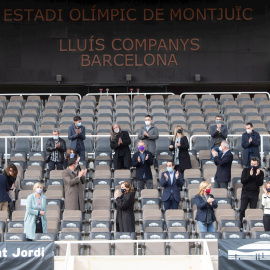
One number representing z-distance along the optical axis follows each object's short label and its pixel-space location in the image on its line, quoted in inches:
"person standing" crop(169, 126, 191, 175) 783.7
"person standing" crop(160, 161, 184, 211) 721.0
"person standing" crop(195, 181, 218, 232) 666.8
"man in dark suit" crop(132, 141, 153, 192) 761.6
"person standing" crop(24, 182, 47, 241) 653.3
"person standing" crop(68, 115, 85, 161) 798.3
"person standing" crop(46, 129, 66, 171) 784.3
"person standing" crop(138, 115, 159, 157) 801.6
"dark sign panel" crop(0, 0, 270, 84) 1115.9
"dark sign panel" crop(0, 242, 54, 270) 597.9
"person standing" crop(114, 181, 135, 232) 674.8
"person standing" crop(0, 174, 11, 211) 711.1
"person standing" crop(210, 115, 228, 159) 802.8
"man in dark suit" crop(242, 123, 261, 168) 783.7
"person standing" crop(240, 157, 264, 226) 711.1
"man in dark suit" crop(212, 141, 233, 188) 749.3
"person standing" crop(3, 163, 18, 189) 729.6
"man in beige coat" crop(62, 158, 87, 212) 717.9
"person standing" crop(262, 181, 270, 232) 659.4
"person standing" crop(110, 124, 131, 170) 785.6
